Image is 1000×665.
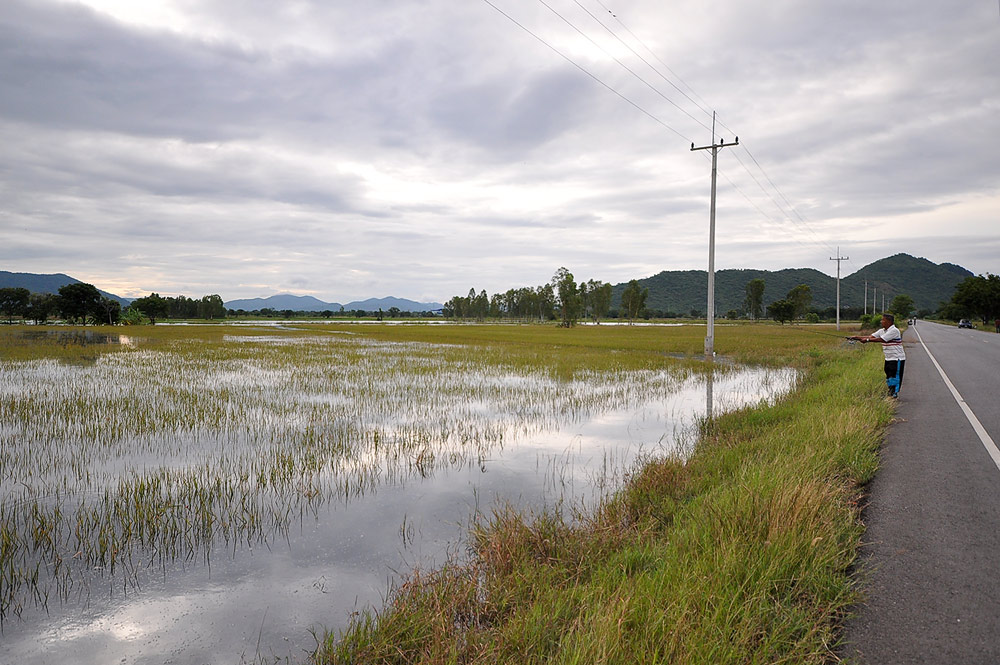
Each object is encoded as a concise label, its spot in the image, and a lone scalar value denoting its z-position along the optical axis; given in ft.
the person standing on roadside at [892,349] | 39.99
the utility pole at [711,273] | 89.65
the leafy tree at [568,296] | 315.37
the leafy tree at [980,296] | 230.48
